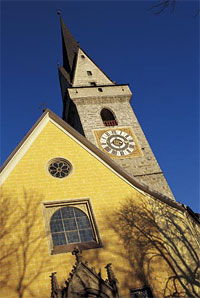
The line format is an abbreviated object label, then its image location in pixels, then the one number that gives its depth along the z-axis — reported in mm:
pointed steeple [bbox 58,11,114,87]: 26875
